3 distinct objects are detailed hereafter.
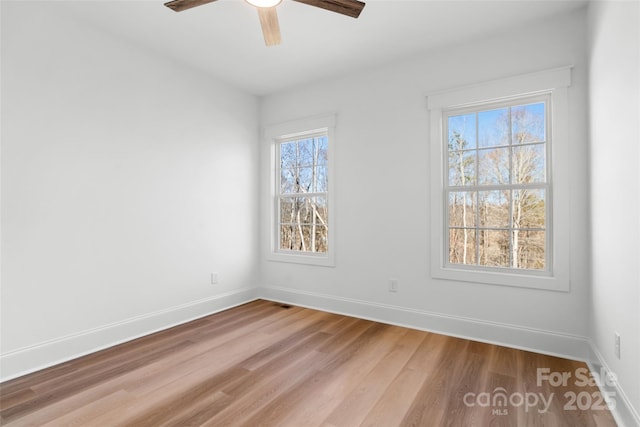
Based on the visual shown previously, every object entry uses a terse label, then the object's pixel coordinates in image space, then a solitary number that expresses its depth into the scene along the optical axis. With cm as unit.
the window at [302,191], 386
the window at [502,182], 262
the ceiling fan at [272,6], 187
